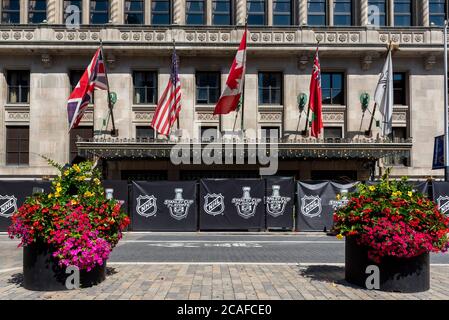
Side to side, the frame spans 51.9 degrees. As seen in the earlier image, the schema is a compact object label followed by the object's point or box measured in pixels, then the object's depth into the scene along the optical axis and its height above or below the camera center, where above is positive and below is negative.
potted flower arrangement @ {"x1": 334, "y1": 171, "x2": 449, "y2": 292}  7.13 -1.04
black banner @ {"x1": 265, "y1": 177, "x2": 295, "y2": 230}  19.97 -1.55
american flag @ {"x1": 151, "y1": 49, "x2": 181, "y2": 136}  24.23 +3.37
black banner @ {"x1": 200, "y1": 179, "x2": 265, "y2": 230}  19.81 -1.54
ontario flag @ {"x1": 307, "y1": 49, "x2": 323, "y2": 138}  24.75 +3.73
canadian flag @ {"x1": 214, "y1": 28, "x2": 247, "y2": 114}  23.08 +4.16
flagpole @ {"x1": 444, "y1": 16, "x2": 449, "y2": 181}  23.64 +1.53
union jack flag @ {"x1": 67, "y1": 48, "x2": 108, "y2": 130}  22.69 +4.06
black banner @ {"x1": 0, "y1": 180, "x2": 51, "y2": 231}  19.48 -1.04
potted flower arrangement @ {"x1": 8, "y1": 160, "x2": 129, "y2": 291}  7.29 -1.03
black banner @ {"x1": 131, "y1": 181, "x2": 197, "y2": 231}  19.72 -1.64
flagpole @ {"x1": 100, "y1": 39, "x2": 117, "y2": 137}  25.89 +2.99
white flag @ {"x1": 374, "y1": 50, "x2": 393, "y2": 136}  24.59 +4.11
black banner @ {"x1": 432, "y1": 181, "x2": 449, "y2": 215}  20.28 -1.16
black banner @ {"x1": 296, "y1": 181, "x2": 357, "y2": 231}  19.84 -1.50
